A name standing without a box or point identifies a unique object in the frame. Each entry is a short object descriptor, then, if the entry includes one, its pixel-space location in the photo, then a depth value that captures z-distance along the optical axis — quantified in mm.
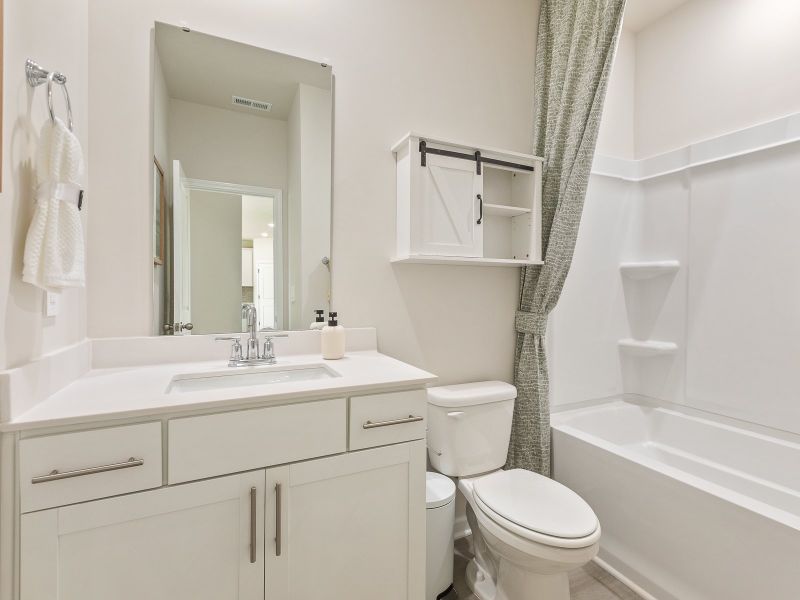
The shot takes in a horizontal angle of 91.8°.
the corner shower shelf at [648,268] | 2211
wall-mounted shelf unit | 1655
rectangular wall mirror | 1397
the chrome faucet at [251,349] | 1396
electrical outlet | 979
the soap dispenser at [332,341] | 1480
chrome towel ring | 889
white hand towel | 864
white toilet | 1222
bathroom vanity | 802
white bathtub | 1229
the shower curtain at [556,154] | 1737
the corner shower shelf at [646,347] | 2229
